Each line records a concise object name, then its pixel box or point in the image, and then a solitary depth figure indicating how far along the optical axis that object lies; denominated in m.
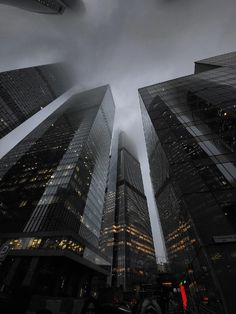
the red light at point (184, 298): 18.48
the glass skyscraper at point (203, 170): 9.38
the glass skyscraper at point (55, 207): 35.00
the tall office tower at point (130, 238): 90.94
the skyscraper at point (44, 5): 79.78
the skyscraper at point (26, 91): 102.06
